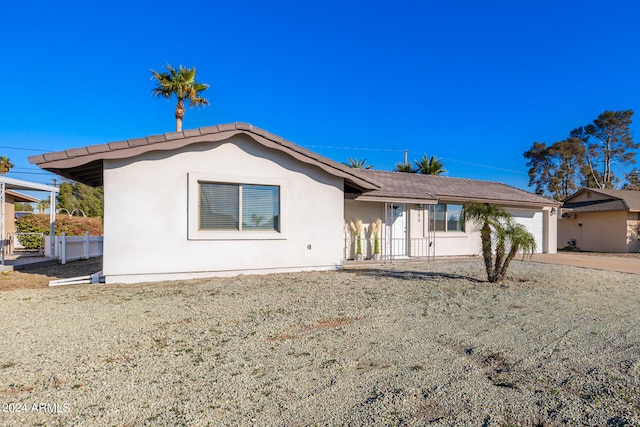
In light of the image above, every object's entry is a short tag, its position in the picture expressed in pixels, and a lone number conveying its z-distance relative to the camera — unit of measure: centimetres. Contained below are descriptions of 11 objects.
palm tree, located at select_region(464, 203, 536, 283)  773
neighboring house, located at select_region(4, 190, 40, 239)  1680
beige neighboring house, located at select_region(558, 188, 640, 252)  2028
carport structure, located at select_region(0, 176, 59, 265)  1071
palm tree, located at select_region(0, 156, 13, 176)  3359
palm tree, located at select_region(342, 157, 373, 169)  3234
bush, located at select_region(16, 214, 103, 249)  1789
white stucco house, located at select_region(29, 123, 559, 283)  802
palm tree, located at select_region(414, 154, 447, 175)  3200
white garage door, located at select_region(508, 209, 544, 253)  1656
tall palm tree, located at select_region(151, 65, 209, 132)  2314
